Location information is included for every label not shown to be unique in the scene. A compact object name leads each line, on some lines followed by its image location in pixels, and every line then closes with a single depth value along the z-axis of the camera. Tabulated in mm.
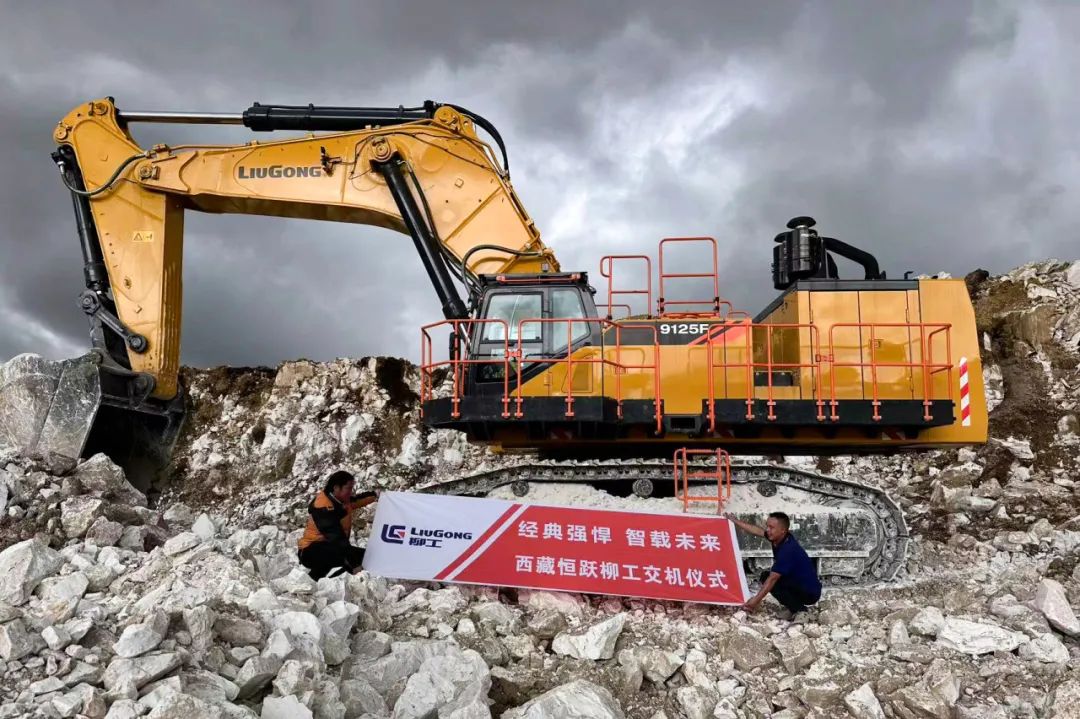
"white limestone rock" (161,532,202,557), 5797
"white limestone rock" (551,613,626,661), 5496
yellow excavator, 7598
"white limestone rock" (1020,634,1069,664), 5516
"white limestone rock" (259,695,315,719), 3914
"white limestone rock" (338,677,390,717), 4371
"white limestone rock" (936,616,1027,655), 5633
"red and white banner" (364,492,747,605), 6680
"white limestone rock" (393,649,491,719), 4422
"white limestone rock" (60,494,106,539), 6625
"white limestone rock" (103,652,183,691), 3733
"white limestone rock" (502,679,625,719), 4484
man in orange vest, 6836
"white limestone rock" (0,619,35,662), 3816
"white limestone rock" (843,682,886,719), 4863
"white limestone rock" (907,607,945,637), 5938
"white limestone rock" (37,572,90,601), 4785
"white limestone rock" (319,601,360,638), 5043
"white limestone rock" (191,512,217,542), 7043
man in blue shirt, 6457
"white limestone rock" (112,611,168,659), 3916
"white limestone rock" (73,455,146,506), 7414
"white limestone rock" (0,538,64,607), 4758
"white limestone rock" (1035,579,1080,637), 5969
